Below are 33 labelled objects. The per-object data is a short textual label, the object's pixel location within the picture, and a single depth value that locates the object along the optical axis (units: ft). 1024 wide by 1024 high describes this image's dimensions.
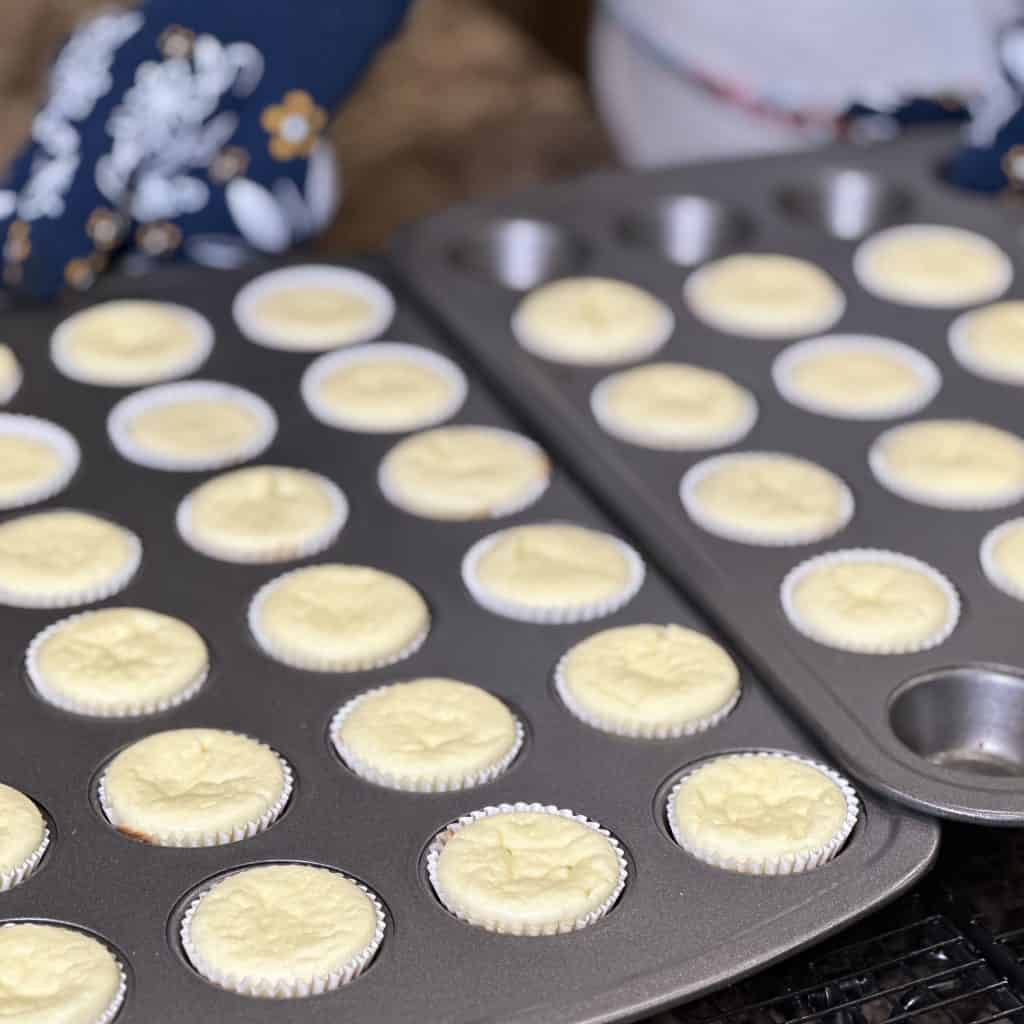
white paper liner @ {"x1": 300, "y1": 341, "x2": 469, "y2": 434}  3.39
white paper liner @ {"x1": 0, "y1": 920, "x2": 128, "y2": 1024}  2.68
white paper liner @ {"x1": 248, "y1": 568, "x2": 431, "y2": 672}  3.05
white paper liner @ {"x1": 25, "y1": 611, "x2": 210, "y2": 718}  2.98
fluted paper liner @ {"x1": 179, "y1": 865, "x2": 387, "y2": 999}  2.73
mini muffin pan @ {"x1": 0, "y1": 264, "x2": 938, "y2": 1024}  2.72
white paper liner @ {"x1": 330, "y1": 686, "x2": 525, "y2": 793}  2.91
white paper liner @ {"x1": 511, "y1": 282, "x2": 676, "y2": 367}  3.48
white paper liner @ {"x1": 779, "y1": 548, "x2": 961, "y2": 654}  3.07
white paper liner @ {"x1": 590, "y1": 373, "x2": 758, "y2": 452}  3.34
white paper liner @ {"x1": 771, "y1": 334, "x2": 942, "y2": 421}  3.40
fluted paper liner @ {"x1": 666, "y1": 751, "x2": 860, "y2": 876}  2.84
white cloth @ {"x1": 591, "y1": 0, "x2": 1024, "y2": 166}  3.85
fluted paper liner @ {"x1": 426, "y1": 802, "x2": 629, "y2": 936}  2.78
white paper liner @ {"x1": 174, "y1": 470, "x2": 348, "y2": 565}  3.18
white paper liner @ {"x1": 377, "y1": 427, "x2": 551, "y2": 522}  3.25
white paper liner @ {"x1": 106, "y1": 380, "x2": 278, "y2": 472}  3.31
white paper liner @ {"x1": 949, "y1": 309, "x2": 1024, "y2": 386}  3.44
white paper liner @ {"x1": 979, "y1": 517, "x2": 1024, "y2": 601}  3.13
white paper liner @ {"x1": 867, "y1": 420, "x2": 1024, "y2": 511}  3.26
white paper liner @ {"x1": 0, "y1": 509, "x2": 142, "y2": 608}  3.11
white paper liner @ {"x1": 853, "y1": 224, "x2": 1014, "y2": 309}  3.57
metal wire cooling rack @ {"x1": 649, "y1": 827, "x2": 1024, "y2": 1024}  2.75
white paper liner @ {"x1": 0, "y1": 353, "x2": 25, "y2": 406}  3.39
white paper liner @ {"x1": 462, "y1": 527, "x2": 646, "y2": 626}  3.11
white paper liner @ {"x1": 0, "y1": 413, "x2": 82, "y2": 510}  3.27
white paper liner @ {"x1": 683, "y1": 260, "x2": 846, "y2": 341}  3.53
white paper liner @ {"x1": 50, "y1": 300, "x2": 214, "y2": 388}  3.44
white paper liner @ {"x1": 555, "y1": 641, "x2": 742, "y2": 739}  2.97
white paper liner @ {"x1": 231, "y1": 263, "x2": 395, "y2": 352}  3.50
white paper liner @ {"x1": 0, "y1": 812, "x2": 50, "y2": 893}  2.79
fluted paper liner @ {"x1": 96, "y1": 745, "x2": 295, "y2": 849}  2.85
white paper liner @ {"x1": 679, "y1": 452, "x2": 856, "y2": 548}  3.20
